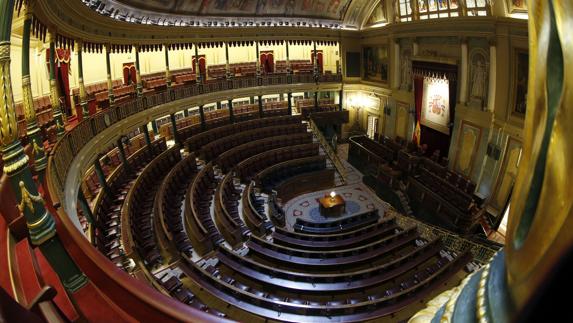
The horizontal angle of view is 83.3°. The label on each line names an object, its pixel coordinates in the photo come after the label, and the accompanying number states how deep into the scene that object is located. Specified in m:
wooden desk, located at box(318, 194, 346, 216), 13.84
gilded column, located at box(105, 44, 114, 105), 11.25
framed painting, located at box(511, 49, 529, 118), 11.54
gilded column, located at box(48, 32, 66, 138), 6.71
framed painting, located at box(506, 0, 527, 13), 11.28
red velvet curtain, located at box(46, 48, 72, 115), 9.66
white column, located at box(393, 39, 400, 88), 18.48
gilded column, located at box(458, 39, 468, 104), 13.95
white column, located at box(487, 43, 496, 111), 12.64
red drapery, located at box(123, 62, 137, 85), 18.74
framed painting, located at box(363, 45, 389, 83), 20.34
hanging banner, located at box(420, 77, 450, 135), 15.46
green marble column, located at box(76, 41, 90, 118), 8.97
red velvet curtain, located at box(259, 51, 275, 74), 24.15
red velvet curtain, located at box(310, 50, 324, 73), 25.41
